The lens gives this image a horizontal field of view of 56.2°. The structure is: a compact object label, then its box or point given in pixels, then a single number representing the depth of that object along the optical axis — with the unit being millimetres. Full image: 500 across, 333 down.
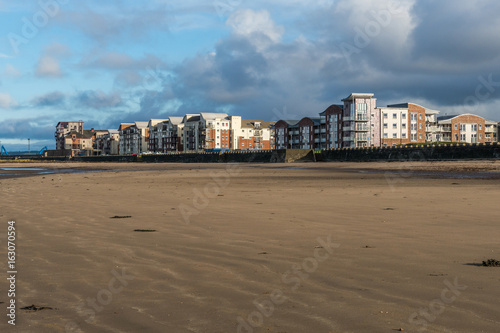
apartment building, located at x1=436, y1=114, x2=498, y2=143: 154500
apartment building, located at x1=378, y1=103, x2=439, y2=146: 136000
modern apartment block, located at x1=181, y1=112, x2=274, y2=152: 180375
